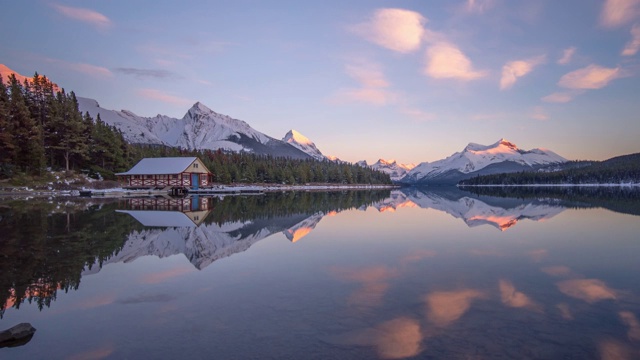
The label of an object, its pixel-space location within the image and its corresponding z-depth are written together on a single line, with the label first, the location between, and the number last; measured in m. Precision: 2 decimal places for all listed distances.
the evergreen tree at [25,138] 64.50
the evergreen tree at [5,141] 59.31
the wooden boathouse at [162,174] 85.81
